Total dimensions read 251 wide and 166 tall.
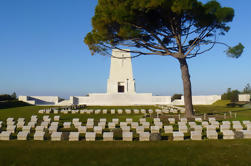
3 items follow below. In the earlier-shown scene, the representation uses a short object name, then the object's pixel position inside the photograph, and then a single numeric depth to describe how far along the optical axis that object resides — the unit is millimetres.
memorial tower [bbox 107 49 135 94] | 40344
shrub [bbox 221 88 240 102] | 38288
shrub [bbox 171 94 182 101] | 46234
